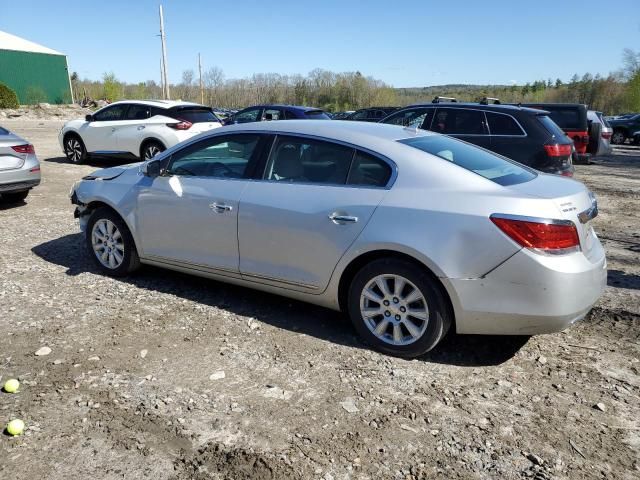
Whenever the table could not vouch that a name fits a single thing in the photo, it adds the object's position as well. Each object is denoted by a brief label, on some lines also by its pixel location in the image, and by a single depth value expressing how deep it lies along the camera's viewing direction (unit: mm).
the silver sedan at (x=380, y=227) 3219
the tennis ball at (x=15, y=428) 2740
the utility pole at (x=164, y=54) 33062
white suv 11656
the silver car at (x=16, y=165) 7617
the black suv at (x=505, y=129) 8172
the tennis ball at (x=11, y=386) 3150
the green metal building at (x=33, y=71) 47969
